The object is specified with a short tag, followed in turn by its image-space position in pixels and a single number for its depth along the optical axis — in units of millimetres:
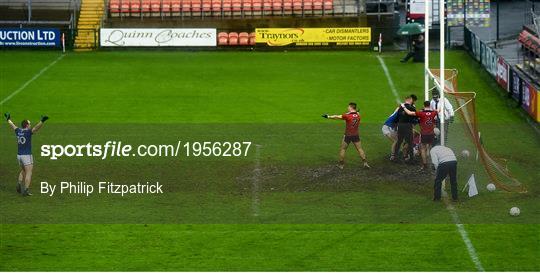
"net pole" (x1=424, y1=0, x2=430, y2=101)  34969
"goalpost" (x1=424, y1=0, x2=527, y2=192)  31938
